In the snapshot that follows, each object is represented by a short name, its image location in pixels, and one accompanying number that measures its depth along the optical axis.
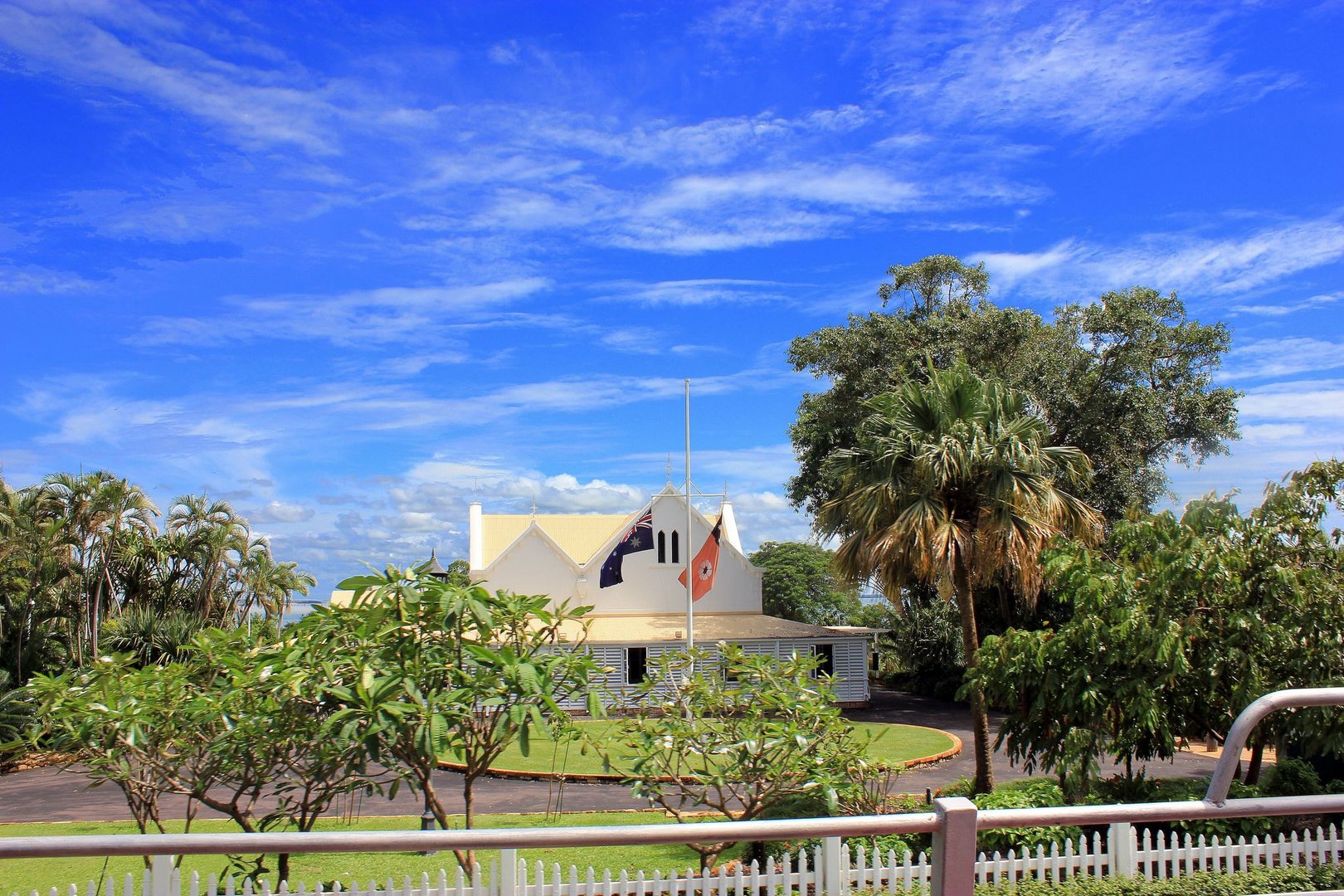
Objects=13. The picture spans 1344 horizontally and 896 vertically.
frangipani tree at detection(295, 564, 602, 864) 6.99
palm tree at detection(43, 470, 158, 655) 29.02
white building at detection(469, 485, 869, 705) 36.59
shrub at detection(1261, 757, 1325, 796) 13.03
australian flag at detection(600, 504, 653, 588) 34.56
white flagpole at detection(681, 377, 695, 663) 29.12
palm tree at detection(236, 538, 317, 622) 37.91
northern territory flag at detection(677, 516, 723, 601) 29.11
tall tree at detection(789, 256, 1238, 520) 29.67
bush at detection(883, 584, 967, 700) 38.31
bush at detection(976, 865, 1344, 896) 6.10
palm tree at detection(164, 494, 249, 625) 33.47
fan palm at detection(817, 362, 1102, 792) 14.33
